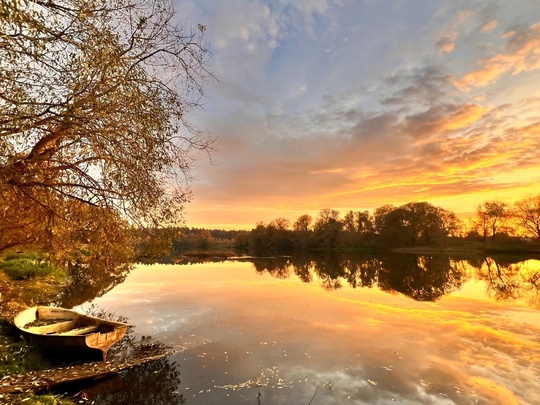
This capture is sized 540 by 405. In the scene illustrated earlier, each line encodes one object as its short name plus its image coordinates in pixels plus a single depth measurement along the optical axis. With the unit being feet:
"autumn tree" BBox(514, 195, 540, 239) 253.85
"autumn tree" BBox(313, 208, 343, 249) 338.75
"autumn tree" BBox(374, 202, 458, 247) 291.58
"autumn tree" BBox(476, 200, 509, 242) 278.87
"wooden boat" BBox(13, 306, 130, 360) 35.86
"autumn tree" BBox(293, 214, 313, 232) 406.21
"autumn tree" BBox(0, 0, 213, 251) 18.53
